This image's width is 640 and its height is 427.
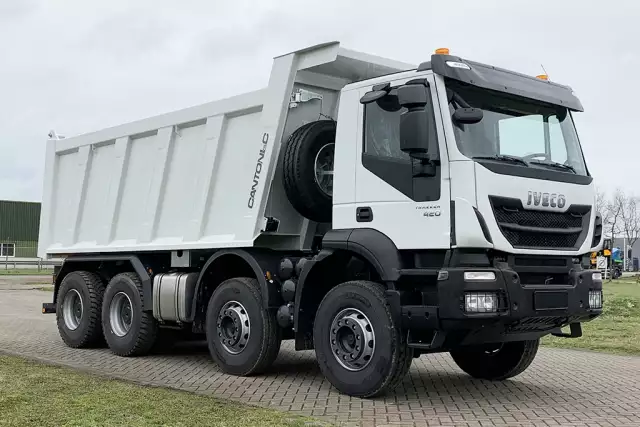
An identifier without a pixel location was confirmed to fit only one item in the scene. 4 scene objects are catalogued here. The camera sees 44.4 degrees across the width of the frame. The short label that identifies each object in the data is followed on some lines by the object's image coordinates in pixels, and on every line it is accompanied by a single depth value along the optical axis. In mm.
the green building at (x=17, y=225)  62656
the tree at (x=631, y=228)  80562
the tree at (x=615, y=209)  77488
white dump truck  7051
